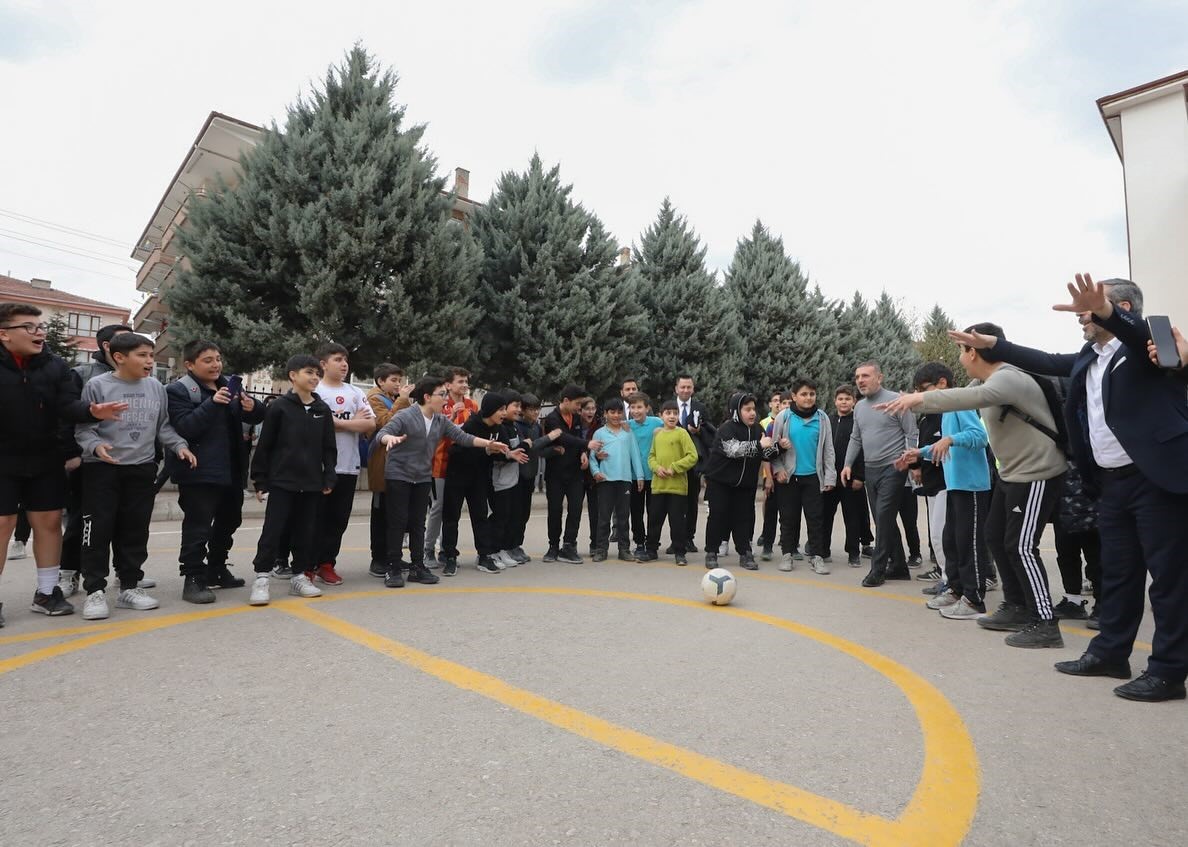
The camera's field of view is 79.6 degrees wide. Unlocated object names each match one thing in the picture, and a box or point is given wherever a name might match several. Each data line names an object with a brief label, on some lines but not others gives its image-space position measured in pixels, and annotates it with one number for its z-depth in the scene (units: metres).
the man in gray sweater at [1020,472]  4.71
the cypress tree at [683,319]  22.53
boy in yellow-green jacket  8.19
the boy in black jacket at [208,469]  5.50
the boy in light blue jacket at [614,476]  8.23
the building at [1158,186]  23.45
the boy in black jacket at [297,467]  5.72
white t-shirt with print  6.56
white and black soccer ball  5.64
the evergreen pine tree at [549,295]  18.75
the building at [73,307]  61.69
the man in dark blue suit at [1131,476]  3.64
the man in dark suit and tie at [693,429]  8.65
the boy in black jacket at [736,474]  8.00
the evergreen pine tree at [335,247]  15.30
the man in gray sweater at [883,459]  6.84
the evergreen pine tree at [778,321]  25.66
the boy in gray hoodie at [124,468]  5.03
